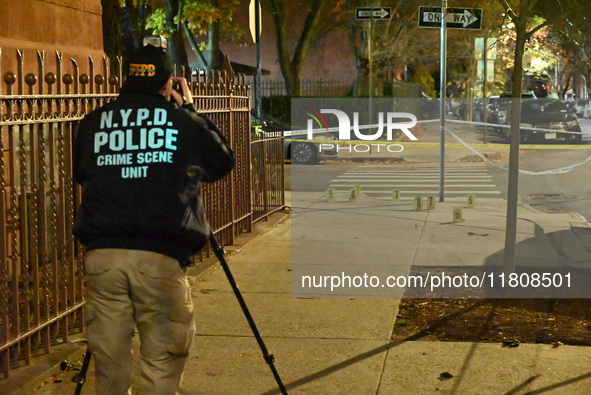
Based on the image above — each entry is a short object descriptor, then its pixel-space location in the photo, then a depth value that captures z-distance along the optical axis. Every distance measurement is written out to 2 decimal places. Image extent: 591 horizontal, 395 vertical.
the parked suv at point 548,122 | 29.83
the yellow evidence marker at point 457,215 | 12.12
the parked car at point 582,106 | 56.49
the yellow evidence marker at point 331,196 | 14.76
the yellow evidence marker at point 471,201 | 13.99
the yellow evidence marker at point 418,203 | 13.52
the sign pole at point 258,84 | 16.45
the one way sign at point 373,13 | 20.72
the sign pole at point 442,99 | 13.73
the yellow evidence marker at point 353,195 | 14.90
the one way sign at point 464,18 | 11.42
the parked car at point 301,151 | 22.98
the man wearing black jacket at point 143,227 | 3.84
